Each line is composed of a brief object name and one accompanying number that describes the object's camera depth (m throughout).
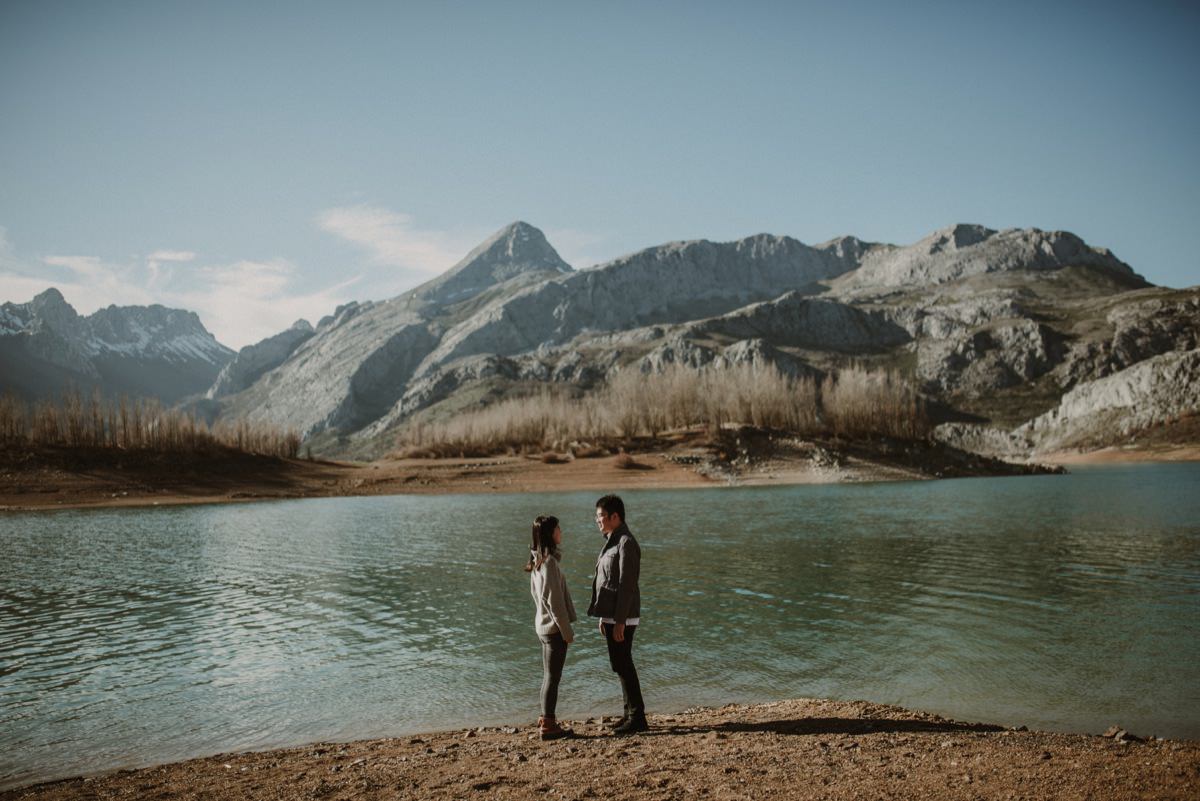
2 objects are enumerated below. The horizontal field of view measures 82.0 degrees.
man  8.05
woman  8.13
